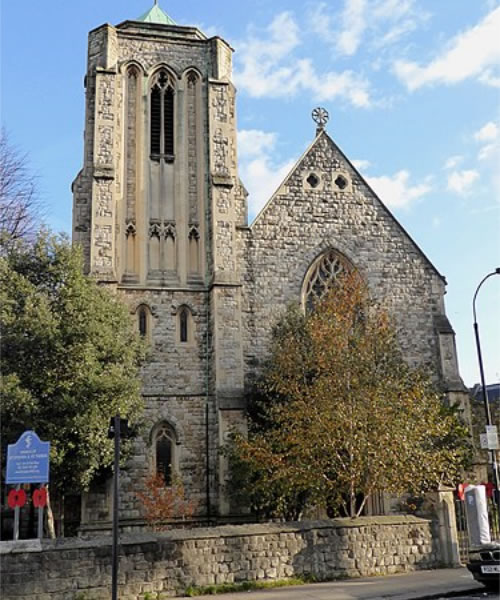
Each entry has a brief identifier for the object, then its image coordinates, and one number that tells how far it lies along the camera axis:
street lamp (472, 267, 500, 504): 16.67
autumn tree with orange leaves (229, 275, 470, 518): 15.88
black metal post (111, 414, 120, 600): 10.24
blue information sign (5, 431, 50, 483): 12.18
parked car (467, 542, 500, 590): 12.22
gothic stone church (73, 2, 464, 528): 21.52
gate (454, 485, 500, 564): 16.08
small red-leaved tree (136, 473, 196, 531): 19.55
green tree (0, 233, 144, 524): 16.91
